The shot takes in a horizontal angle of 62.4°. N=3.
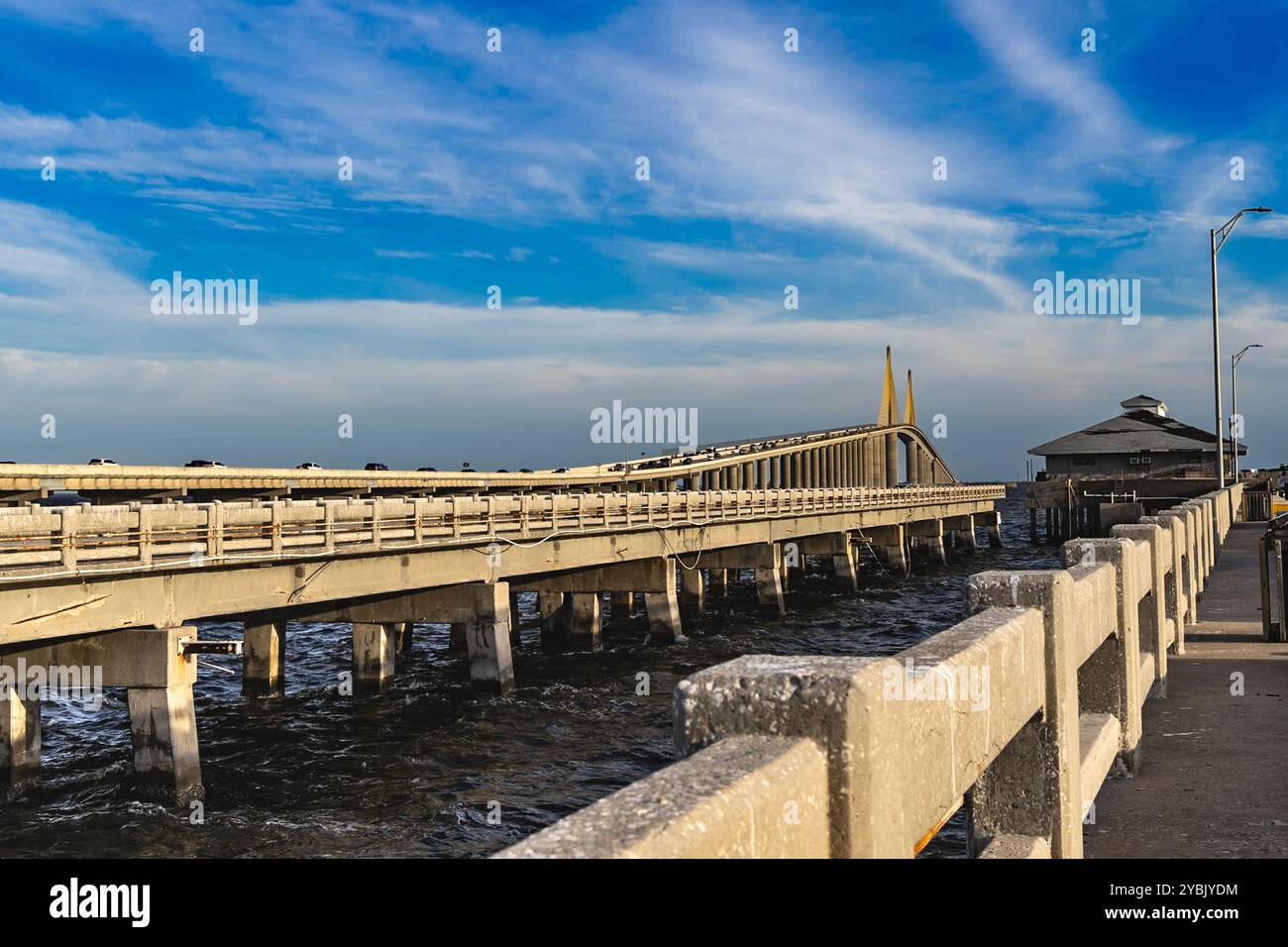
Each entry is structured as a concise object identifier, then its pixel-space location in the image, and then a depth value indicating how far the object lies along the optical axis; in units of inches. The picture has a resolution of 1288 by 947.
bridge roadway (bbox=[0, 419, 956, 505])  1465.3
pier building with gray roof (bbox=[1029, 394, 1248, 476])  3949.3
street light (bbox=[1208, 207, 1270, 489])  1502.2
